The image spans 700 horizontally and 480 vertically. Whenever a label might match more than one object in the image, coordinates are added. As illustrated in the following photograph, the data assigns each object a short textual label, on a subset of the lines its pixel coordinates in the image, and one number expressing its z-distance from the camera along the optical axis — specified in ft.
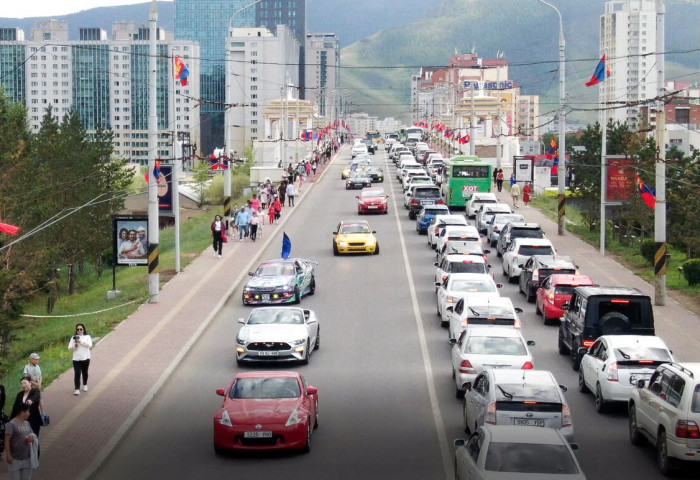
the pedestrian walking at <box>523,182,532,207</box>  215.86
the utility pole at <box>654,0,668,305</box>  111.34
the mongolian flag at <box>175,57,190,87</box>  134.82
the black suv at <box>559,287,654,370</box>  82.89
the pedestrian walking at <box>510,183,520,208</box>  212.02
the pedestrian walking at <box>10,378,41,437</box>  58.29
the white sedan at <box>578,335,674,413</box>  68.85
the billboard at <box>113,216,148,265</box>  117.29
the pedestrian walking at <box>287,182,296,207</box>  213.25
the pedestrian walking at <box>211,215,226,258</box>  145.48
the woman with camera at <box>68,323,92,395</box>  75.00
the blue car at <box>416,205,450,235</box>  175.83
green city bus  216.95
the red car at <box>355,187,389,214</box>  205.36
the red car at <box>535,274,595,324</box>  103.04
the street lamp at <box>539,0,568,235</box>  168.35
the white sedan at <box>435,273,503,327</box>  101.50
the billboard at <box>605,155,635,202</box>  144.97
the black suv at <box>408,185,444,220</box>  198.90
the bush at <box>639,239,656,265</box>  137.59
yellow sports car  151.94
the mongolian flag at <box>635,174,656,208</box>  118.11
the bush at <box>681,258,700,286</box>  122.93
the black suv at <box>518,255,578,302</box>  113.70
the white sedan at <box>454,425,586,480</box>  44.39
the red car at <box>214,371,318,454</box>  59.67
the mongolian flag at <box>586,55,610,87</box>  151.94
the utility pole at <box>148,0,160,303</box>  116.16
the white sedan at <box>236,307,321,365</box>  84.74
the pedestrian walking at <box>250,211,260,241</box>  165.68
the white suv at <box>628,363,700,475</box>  53.98
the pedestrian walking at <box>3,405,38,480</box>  50.75
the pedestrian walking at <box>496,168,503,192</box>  244.55
